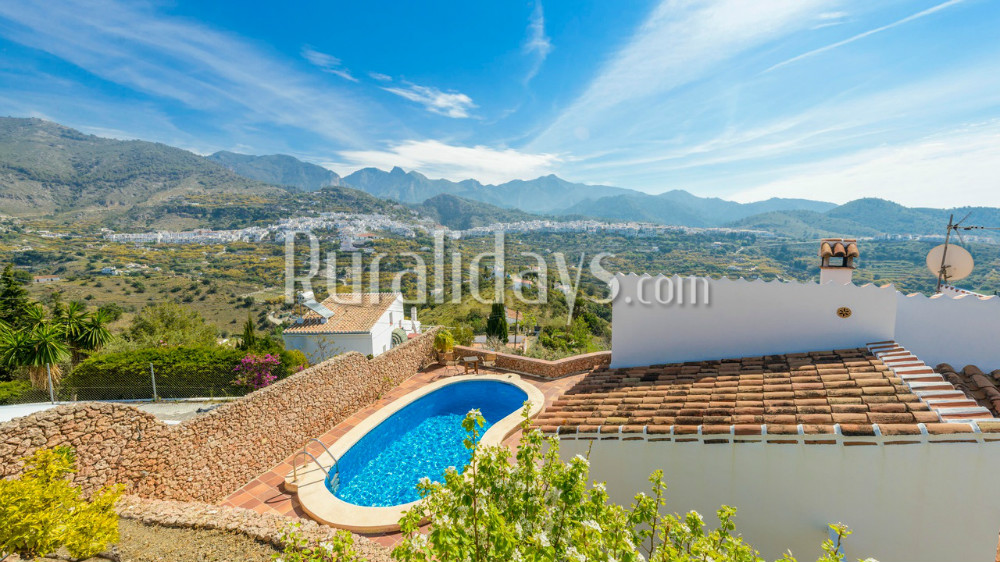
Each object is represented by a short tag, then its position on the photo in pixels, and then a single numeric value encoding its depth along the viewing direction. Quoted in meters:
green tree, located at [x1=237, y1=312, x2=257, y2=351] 13.57
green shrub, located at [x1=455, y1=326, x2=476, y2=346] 17.17
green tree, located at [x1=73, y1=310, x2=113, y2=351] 12.66
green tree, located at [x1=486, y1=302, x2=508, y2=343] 21.25
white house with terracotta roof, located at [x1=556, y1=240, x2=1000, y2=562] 3.82
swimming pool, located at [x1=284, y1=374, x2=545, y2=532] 7.31
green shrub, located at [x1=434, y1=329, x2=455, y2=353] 15.30
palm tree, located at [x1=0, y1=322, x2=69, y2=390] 10.01
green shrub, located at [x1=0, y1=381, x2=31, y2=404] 10.07
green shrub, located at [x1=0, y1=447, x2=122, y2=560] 3.90
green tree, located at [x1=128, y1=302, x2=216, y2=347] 17.52
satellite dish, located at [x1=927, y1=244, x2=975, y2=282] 8.53
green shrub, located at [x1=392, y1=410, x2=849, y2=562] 2.47
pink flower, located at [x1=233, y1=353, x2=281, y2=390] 11.41
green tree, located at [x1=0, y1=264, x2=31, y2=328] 16.34
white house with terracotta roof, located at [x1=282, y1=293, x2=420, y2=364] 17.67
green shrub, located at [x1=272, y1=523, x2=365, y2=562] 2.57
